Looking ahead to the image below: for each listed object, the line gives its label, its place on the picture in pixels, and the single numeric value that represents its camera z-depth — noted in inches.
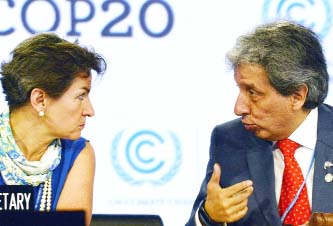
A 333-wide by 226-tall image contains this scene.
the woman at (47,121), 272.5
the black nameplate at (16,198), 267.5
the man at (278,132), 264.5
